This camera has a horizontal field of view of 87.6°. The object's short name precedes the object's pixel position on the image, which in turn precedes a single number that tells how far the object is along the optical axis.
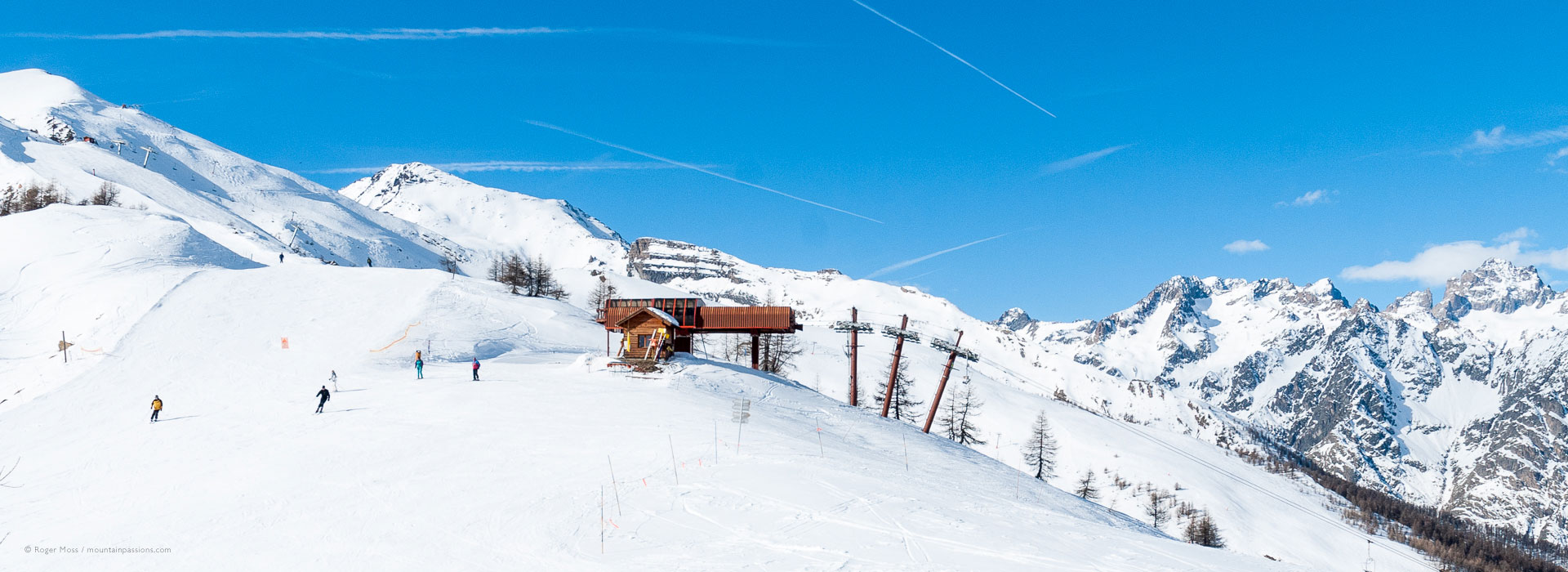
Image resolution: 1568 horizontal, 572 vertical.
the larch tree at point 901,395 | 65.19
